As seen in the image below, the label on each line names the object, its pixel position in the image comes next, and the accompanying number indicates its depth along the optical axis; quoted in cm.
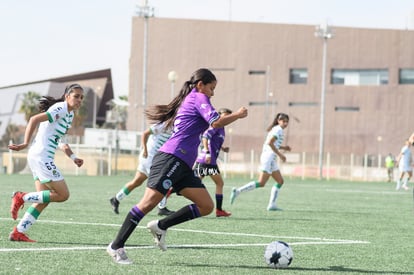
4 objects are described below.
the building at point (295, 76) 8025
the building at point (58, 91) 10081
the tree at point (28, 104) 10006
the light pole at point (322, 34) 5676
